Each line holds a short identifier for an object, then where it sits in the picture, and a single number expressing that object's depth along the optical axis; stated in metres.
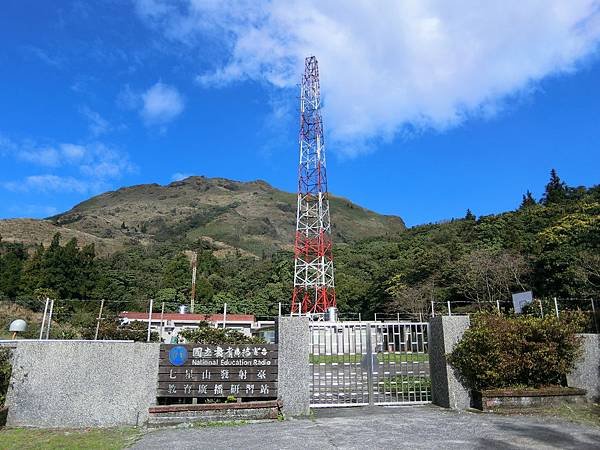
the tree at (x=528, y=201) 53.64
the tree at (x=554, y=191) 47.18
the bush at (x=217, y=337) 8.20
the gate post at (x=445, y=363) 7.95
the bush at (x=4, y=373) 6.69
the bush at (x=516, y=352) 7.63
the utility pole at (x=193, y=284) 41.40
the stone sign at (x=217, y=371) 7.23
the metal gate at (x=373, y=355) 8.37
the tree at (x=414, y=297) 33.62
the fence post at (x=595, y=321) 11.73
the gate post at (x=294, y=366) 7.51
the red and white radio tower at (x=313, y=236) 27.36
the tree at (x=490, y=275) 29.23
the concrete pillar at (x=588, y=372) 8.07
